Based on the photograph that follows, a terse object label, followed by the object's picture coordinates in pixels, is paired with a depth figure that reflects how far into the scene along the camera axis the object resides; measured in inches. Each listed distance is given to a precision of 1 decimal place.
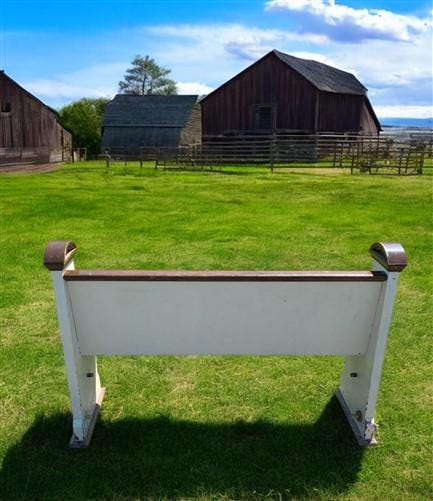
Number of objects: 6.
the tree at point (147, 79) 3417.8
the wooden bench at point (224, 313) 112.0
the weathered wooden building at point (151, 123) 1844.2
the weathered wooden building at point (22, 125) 957.4
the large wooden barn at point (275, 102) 1390.3
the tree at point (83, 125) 2183.8
